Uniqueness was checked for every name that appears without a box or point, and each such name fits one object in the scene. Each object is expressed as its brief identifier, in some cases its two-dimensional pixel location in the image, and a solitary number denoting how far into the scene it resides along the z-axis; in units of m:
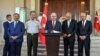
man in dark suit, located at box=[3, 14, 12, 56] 5.09
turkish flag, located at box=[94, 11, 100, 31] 6.90
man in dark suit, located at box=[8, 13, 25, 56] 4.73
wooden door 7.74
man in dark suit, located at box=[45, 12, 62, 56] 4.15
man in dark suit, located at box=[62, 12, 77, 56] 4.82
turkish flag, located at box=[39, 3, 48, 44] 5.77
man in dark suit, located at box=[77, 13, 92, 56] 4.78
